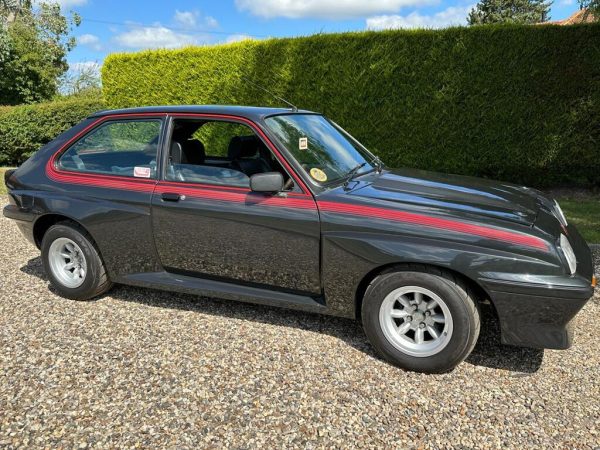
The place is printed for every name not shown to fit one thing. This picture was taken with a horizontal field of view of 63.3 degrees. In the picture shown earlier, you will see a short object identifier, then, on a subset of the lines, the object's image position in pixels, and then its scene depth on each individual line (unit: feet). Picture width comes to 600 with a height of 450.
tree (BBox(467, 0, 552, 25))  150.30
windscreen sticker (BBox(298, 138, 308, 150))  11.76
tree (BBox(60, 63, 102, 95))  116.63
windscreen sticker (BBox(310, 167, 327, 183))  11.08
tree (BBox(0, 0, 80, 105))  68.39
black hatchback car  9.36
